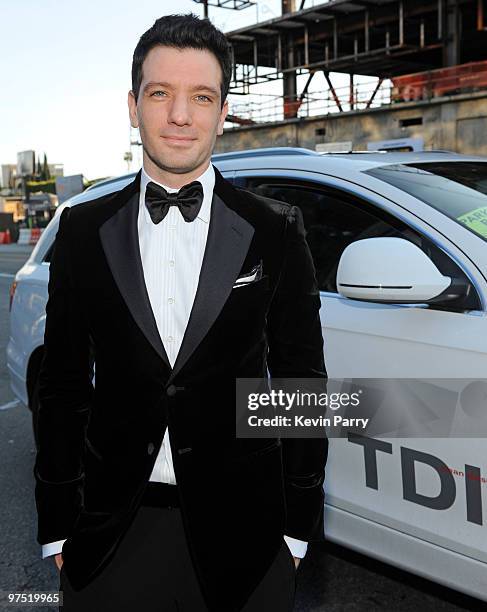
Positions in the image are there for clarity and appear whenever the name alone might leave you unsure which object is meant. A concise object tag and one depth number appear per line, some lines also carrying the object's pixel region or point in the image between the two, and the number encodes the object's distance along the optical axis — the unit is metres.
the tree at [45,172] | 141.12
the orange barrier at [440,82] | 28.92
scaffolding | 33.62
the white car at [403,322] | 2.29
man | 1.64
